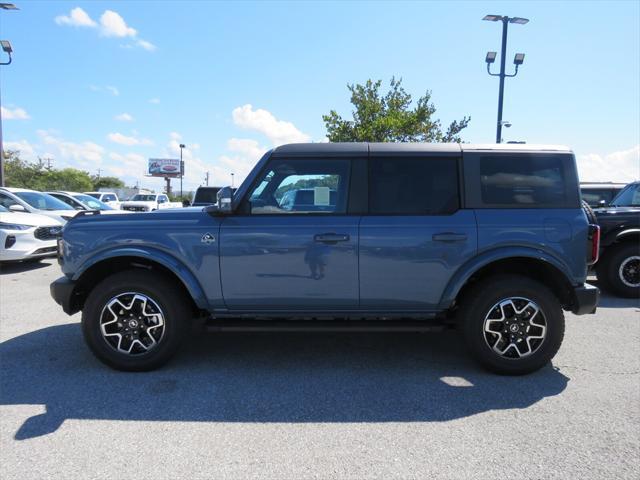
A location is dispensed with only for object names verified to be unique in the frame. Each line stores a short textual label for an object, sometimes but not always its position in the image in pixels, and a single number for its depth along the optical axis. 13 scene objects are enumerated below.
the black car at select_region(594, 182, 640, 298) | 6.67
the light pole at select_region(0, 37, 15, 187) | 15.27
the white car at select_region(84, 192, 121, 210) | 27.26
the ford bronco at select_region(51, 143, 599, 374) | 3.62
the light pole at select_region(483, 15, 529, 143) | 15.10
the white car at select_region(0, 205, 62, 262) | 8.22
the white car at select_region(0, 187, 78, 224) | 10.28
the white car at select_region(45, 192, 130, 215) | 12.95
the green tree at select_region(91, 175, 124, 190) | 84.44
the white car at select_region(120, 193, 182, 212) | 25.68
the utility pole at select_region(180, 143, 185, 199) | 69.07
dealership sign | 76.56
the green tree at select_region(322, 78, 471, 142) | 20.70
